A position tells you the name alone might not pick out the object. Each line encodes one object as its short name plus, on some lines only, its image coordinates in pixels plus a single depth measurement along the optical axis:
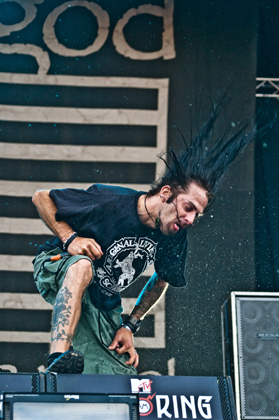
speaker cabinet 5.59
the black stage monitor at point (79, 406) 3.69
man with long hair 5.10
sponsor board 4.31
